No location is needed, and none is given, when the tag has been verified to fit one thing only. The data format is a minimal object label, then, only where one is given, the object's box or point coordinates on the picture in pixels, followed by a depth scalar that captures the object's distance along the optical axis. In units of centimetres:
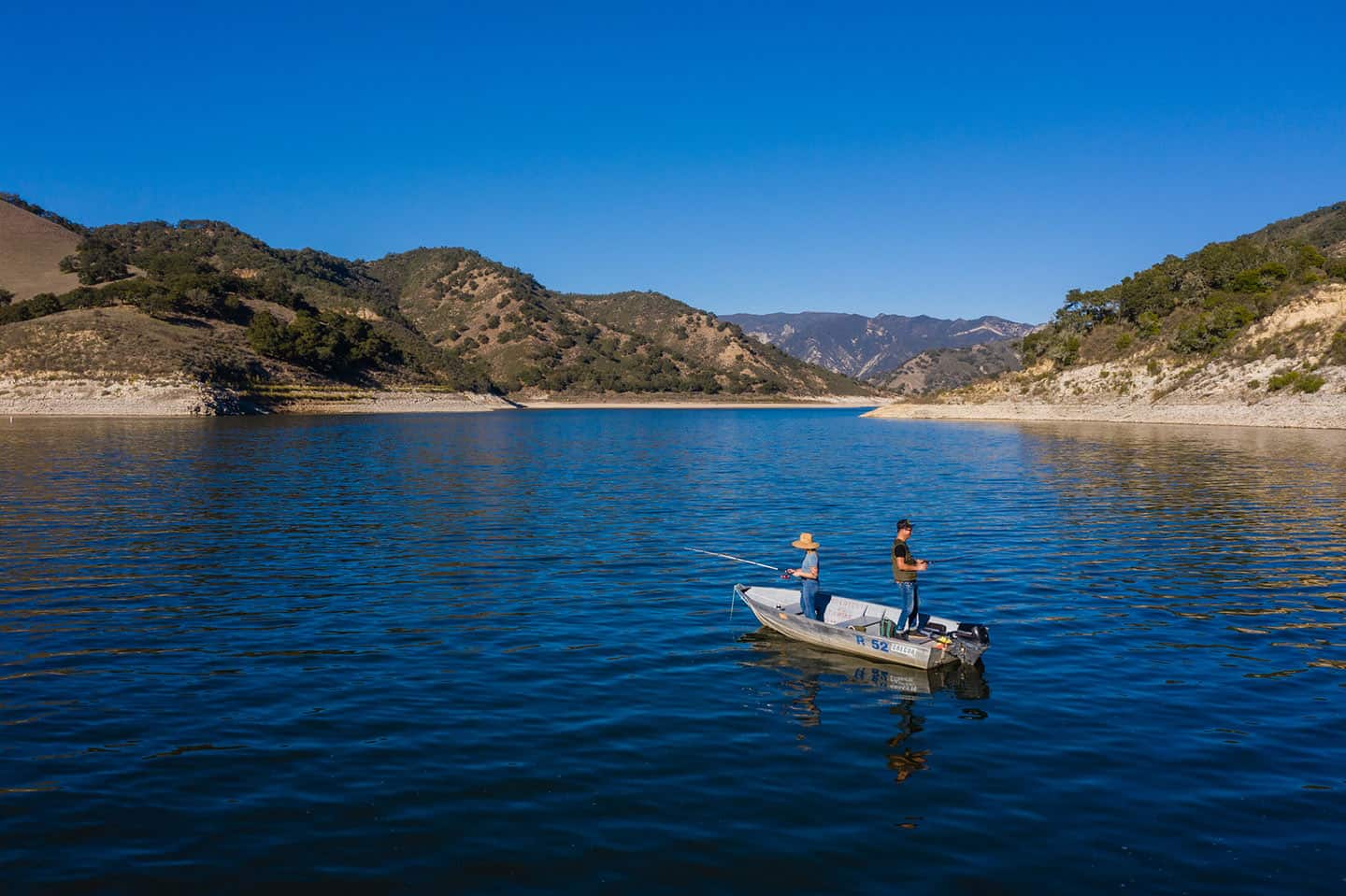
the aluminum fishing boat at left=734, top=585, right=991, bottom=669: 1658
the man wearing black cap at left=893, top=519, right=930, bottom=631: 1773
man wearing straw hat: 1881
